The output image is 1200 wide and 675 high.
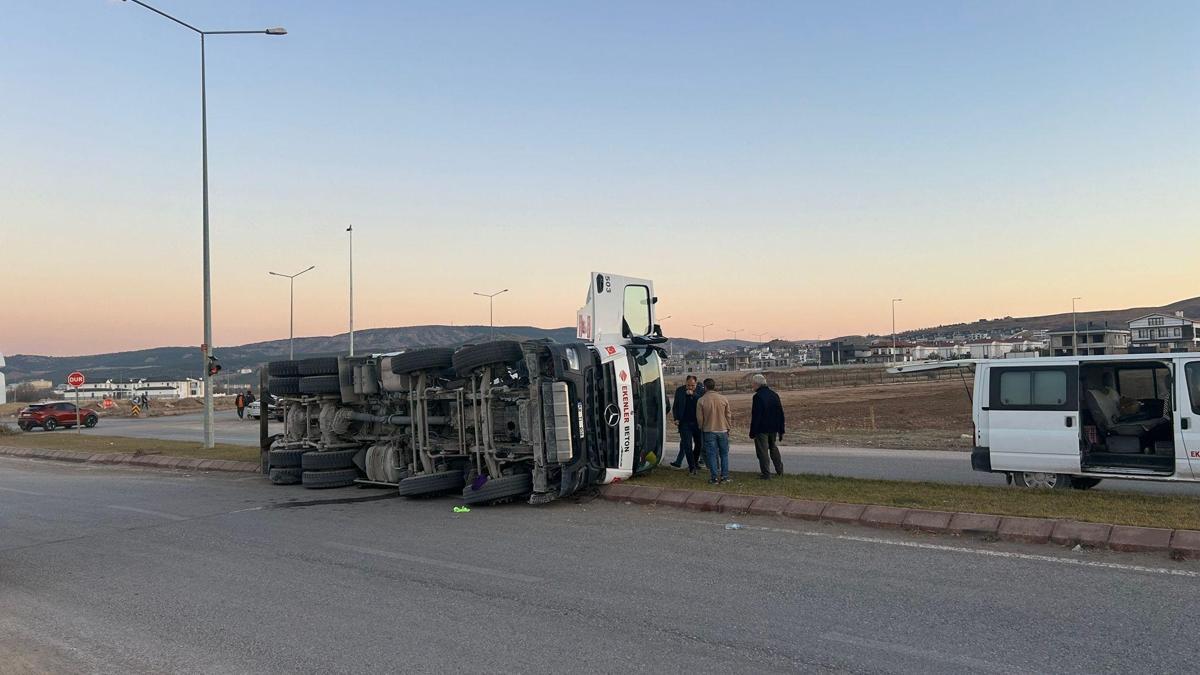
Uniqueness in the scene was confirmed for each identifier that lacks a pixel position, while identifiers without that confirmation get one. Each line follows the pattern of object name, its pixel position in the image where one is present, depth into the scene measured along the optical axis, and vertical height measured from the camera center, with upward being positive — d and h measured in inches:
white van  401.1 -32.5
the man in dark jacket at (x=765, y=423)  472.7 -35.5
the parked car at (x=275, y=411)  618.2 -31.1
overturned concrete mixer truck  428.1 -26.3
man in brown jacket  458.3 -37.1
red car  1610.5 -82.1
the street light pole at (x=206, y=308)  854.5 +66.2
